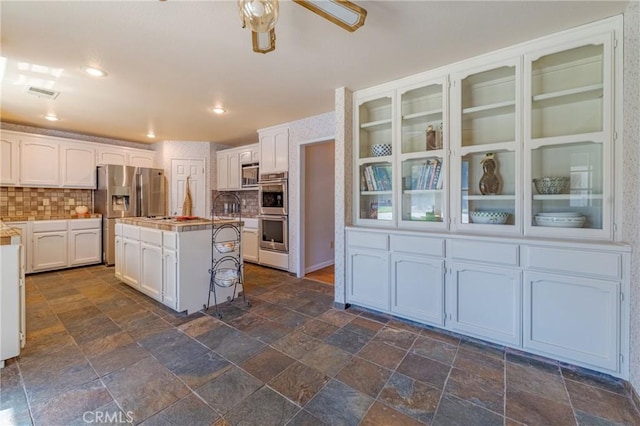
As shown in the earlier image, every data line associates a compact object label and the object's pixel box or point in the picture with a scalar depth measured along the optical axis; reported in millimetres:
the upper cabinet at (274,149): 4176
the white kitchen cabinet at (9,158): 3943
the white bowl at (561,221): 1943
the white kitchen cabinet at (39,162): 4129
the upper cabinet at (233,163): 5008
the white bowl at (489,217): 2246
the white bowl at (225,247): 2852
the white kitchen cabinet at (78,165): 4488
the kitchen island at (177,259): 2680
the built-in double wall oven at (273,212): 4211
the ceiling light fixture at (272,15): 1200
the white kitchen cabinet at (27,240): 3998
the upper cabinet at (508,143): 1896
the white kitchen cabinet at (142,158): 5243
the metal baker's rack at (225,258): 2854
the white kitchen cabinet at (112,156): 4871
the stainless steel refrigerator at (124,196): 4660
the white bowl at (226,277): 2799
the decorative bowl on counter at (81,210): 4703
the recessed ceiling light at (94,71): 2408
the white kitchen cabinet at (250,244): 4738
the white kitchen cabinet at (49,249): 4098
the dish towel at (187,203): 5379
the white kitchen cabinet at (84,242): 4438
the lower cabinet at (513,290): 1750
